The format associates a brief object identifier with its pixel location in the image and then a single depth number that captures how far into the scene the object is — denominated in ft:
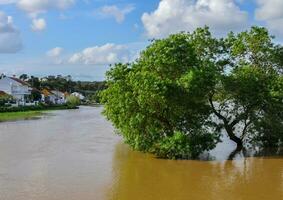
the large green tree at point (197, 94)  94.17
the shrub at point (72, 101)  432.17
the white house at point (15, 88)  401.90
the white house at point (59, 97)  470.51
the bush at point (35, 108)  295.60
